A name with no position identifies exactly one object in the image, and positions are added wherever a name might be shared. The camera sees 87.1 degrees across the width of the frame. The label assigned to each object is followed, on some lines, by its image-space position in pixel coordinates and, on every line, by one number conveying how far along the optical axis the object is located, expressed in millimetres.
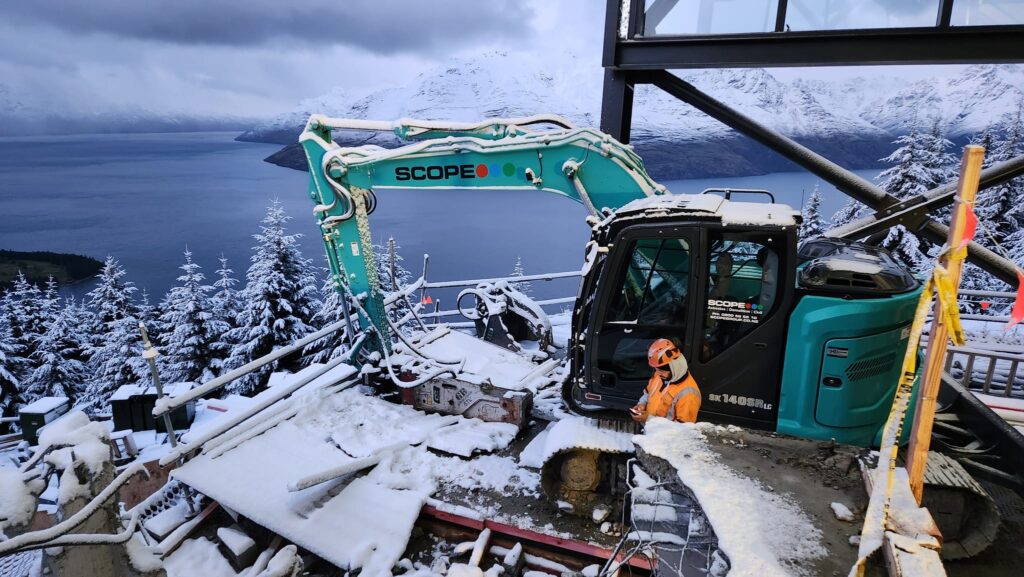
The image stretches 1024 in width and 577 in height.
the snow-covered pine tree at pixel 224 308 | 24562
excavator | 4031
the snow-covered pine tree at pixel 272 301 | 23188
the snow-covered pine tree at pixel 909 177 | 19141
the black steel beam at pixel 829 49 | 6723
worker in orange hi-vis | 4078
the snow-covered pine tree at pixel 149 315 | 27023
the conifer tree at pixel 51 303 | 27984
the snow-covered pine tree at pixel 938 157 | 20172
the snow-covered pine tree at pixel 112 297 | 27270
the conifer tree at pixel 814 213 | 20562
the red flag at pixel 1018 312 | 2160
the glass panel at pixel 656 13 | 7836
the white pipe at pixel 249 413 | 5102
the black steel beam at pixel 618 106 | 8375
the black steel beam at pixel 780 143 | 8398
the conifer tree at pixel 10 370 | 24484
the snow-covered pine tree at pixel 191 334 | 23781
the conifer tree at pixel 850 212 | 21281
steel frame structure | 6809
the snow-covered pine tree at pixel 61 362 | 25750
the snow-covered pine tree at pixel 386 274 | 23938
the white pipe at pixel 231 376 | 4867
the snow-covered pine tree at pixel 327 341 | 22234
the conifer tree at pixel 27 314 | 26953
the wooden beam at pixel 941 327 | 2074
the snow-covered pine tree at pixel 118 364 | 24547
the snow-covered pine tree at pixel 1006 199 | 19828
